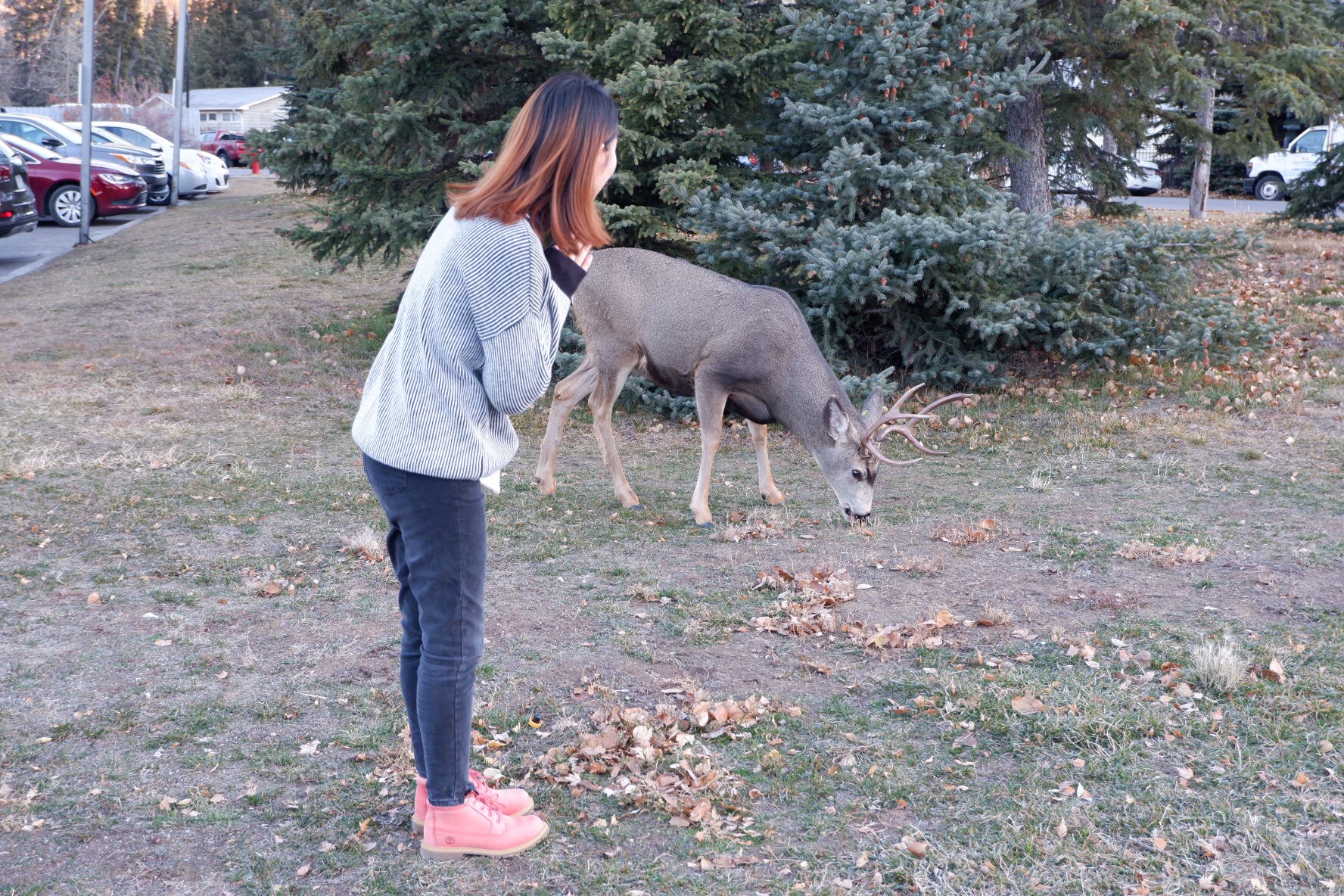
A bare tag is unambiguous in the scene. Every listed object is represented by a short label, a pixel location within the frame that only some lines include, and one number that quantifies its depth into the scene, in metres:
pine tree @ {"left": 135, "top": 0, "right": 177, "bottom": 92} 97.62
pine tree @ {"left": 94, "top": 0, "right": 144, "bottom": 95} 91.94
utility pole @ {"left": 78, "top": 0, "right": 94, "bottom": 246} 20.11
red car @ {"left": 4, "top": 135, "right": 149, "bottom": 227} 22.83
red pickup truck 52.19
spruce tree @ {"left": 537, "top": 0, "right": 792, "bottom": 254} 10.53
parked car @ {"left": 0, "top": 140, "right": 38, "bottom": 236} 16.52
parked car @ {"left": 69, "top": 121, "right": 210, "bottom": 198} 32.38
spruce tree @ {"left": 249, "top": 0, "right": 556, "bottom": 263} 11.49
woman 3.19
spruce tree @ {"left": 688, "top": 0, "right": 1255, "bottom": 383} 9.92
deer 7.51
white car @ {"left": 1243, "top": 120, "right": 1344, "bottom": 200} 31.77
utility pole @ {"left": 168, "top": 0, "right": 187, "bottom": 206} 30.27
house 82.06
